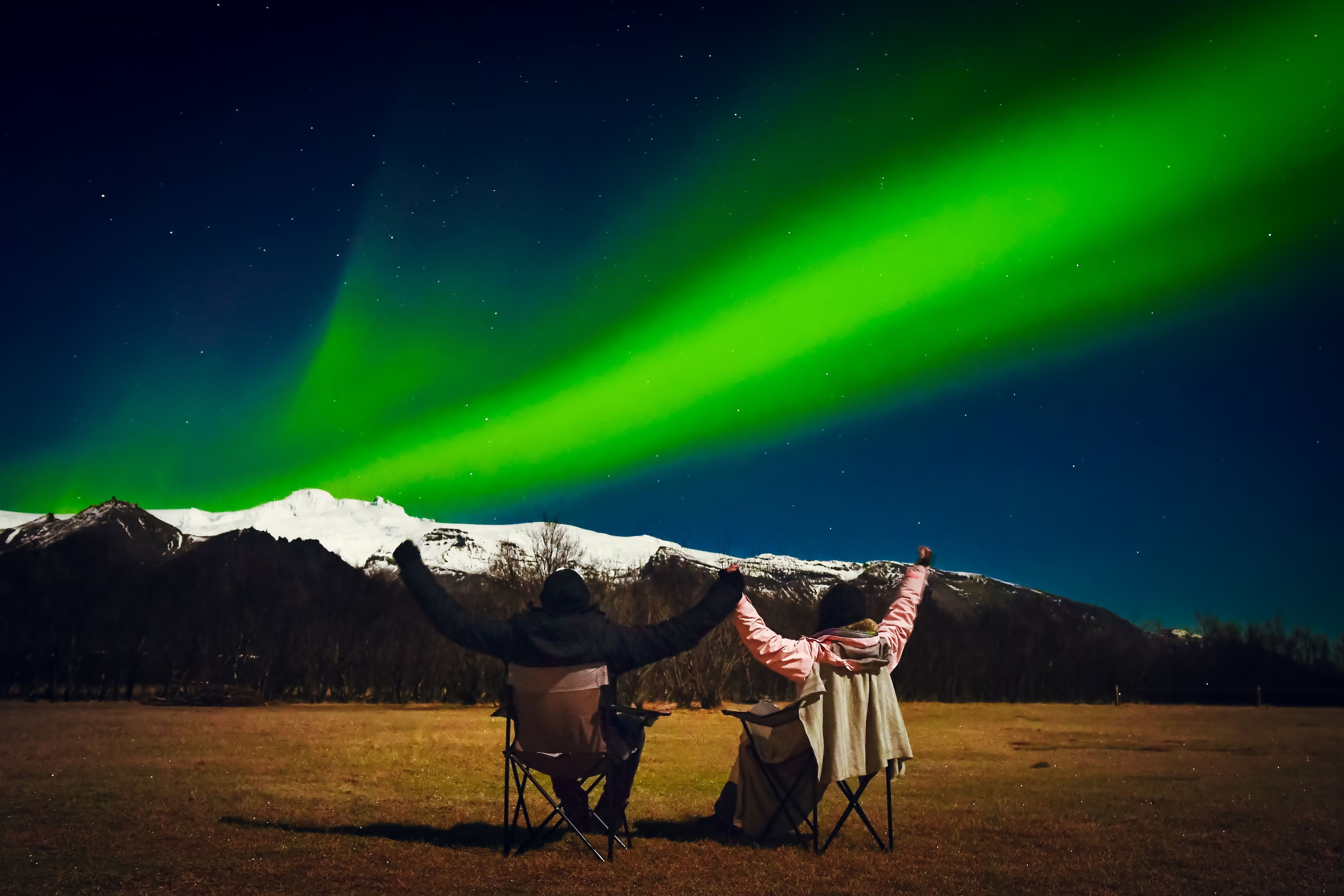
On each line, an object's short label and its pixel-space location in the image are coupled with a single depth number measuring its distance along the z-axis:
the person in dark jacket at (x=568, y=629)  5.88
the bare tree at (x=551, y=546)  37.66
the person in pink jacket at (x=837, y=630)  5.95
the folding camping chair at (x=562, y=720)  5.91
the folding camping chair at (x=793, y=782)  6.18
